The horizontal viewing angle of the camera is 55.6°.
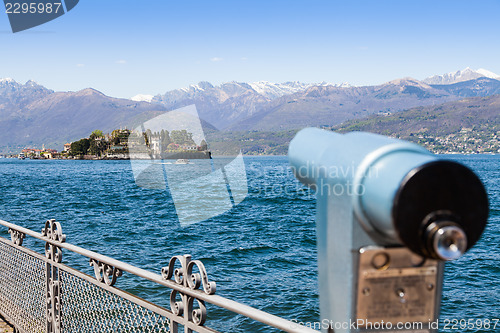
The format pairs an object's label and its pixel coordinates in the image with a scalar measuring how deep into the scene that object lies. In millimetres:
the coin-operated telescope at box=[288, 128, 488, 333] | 1137
